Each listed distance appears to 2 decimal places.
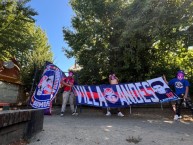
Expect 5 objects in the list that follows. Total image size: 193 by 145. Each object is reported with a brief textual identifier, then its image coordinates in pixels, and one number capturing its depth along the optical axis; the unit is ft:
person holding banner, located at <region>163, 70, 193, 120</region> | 17.27
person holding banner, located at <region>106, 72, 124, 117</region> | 19.59
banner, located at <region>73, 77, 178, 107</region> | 17.73
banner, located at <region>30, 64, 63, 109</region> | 18.53
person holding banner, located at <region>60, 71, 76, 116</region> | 18.94
